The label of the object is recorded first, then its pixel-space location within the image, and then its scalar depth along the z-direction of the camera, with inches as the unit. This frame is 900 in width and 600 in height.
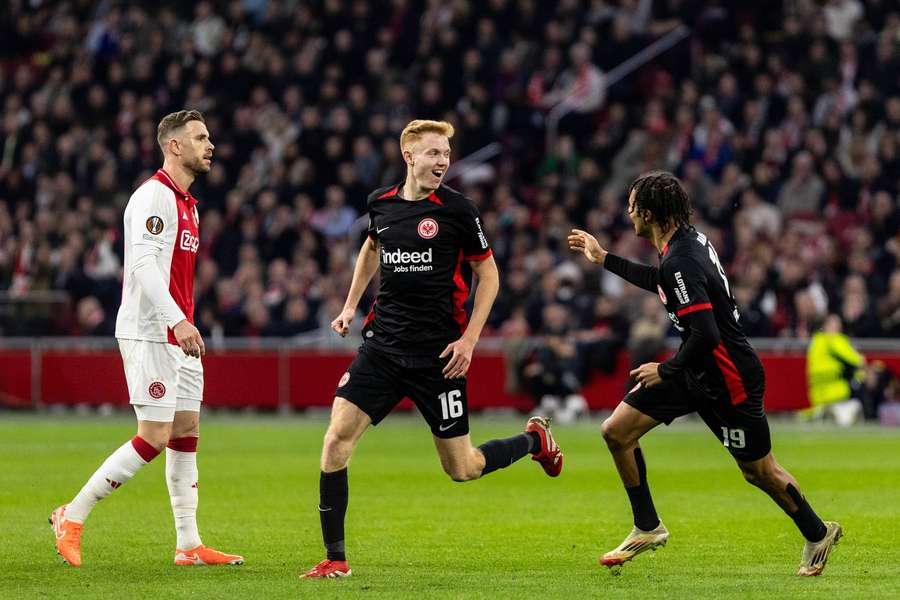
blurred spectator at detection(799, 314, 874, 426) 1695.4
